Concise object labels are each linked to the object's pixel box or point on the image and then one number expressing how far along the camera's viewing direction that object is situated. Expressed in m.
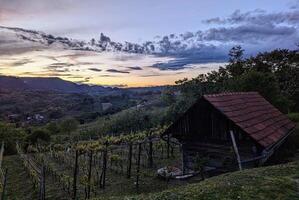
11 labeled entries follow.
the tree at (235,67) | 31.72
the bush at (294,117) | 18.29
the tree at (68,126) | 39.33
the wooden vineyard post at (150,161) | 15.35
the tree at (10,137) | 30.07
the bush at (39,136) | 31.66
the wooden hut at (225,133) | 10.67
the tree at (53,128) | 39.92
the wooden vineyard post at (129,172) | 13.30
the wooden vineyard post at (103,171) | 12.02
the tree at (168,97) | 33.92
